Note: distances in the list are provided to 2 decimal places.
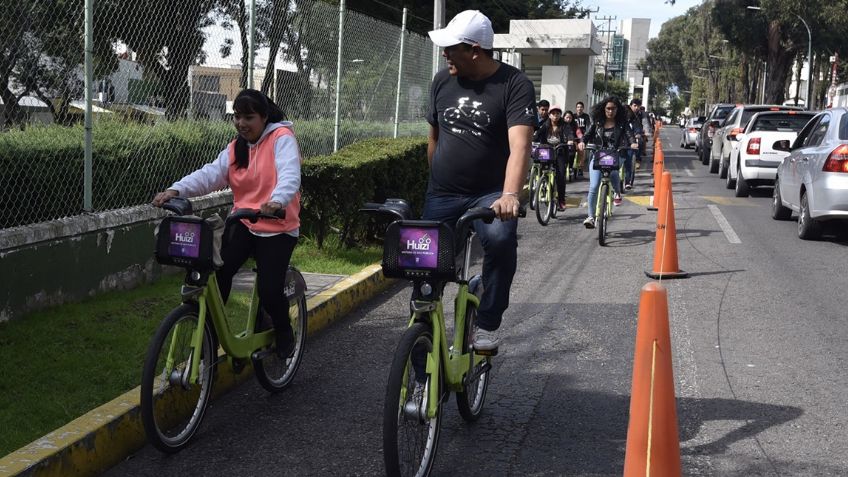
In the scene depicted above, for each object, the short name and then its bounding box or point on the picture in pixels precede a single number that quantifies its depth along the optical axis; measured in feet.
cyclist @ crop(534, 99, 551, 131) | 55.28
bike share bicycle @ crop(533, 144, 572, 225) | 44.78
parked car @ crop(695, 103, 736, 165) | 90.66
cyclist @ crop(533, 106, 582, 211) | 48.62
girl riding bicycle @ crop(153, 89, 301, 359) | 16.85
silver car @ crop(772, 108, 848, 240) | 37.14
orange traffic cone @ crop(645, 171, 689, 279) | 30.01
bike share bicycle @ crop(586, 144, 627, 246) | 38.04
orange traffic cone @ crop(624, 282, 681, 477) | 11.50
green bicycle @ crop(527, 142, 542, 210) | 45.62
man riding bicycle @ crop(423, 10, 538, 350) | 15.05
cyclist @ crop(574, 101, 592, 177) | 61.92
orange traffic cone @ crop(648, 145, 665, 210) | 48.42
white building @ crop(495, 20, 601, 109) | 106.01
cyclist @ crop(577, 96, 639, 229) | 41.88
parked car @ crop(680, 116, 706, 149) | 130.16
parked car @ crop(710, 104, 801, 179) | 69.00
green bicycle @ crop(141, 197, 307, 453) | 14.42
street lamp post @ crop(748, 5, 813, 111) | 132.26
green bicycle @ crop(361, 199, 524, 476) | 12.41
